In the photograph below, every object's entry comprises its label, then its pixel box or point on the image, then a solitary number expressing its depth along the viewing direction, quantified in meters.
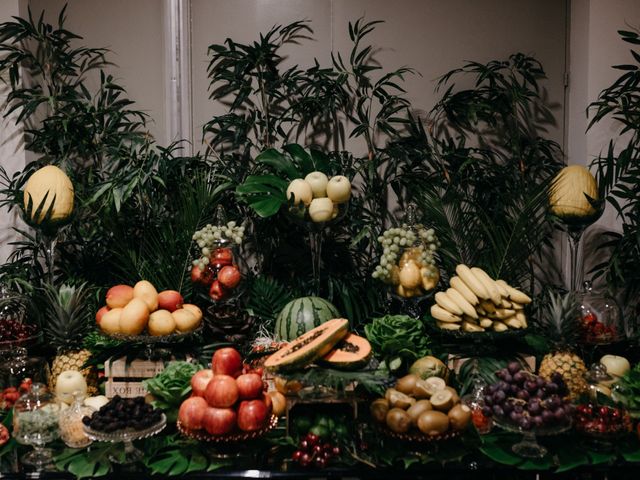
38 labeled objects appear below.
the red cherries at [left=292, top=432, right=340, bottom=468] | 2.21
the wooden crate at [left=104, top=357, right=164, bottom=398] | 2.85
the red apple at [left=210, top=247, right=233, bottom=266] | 3.03
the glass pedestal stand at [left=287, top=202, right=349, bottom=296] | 3.17
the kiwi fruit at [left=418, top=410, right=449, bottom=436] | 2.21
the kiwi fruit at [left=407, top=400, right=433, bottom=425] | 2.24
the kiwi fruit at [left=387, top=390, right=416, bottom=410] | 2.30
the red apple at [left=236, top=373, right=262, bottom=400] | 2.26
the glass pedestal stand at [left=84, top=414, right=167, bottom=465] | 2.20
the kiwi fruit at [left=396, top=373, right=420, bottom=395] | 2.36
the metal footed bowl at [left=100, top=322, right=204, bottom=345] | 2.78
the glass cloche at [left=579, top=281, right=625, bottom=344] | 3.05
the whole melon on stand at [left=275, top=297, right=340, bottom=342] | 2.95
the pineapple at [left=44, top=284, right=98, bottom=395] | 2.94
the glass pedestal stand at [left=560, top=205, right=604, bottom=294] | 3.30
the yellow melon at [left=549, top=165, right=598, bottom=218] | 3.28
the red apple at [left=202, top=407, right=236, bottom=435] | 2.21
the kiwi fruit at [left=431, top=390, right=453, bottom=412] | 2.25
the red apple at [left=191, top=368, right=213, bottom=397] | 2.35
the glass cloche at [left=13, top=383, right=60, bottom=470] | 2.28
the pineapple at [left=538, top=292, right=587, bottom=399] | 2.77
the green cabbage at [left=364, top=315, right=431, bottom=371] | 2.74
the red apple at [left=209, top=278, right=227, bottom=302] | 3.00
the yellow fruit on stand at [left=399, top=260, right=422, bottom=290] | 2.99
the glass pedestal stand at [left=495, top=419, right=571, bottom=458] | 2.18
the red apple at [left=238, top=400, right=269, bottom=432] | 2.23
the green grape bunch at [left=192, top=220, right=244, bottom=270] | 3.01
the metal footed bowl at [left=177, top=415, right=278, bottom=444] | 2.24
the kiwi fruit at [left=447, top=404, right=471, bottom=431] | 2.24
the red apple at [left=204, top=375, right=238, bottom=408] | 2.22
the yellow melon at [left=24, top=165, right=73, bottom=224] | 3.07
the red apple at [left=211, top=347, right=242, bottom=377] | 2.34
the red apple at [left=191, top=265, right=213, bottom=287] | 3.01
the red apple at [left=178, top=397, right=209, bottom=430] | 2.24
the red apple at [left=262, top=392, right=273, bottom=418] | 2.31
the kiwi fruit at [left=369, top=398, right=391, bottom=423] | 2.31
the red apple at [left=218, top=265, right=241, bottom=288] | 2.97
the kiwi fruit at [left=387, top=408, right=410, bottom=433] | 2.24
